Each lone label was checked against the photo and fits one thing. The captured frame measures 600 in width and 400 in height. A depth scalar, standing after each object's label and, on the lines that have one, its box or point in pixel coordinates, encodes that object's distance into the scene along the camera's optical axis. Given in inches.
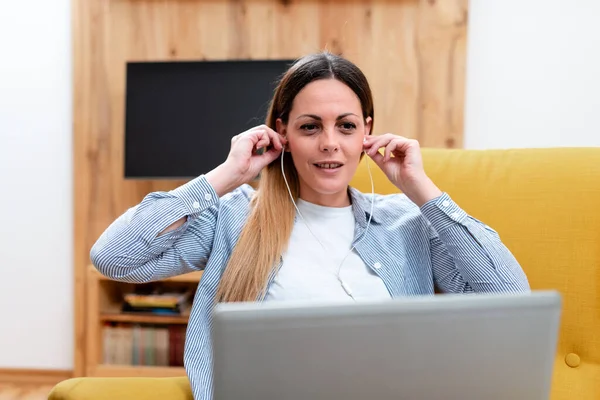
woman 45.8
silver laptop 19.5
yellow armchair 46.1
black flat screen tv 91.5
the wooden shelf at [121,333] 91.1
